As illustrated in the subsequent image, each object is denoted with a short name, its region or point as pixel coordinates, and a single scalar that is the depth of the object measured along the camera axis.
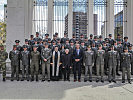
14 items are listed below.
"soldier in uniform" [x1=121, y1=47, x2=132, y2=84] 8.12
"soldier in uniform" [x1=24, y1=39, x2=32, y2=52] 9.29
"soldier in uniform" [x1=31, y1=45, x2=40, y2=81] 8.41
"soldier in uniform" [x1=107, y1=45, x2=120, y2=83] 8.31
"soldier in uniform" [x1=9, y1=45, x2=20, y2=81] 8.49
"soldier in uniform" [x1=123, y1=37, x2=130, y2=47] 9.59
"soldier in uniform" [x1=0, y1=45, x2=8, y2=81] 8.43
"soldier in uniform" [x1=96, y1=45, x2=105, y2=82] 8.38
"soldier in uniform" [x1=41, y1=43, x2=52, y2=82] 8.38
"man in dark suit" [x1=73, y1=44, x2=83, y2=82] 8.39
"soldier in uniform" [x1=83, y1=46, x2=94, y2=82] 8.30
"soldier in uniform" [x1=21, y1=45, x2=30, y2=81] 8.52
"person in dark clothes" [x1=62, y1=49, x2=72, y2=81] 8.41
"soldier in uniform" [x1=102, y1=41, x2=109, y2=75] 8.86
